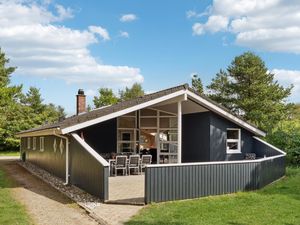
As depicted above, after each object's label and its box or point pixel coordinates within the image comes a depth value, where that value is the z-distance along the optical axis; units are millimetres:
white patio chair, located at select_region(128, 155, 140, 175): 16392
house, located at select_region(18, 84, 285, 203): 11047
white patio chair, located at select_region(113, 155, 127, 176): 15875
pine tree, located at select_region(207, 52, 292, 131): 37656
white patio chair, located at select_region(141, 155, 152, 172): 16641
